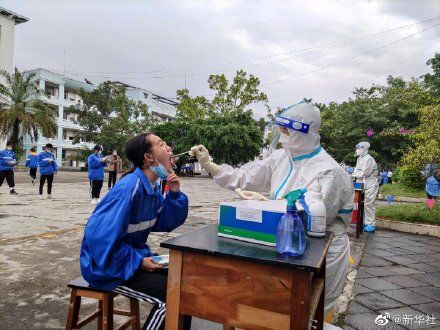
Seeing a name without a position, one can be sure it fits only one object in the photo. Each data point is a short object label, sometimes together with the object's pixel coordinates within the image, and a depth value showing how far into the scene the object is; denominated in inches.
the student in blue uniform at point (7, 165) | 427.5
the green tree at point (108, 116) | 1234.0
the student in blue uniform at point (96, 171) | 395.2
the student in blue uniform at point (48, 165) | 410.6
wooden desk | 60.6
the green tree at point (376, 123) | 875.4
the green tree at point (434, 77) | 812.6
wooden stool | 89.0
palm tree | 941.3
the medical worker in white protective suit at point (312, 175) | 94.6
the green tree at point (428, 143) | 287.1
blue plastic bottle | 65.3
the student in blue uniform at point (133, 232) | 80.6
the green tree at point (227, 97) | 1219.9
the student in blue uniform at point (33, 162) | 585.6
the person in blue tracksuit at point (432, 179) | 305.5
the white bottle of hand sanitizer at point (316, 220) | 81.1
